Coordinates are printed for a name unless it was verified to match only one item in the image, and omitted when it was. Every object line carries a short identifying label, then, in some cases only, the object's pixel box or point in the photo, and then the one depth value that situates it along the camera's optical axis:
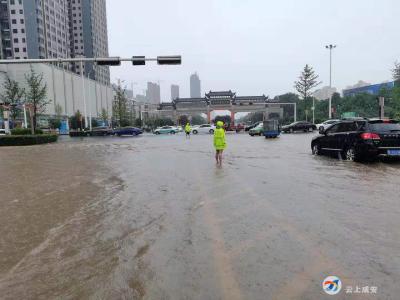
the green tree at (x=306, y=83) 64.75
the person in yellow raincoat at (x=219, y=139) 11.90
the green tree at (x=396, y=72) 65.38
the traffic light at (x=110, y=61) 18.75
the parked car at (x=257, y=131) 38.28
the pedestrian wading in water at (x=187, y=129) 37.65
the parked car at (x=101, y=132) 49.73
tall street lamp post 54.16
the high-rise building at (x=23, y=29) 89.88
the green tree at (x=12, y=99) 44.00
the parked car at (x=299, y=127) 44.47
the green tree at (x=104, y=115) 75.71
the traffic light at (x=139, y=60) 18.95
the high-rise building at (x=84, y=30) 127.06
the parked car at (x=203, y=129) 51.28
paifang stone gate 87.31
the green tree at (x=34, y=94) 40.06
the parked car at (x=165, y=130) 52.44
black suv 10.60
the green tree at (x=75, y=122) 63.31
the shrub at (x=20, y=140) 28.11
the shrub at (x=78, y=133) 48.78
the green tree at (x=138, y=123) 75.44
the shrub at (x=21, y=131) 31.23
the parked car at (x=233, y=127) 55.19
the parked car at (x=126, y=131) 48.94
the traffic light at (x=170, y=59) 18.81
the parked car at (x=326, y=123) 43.14
